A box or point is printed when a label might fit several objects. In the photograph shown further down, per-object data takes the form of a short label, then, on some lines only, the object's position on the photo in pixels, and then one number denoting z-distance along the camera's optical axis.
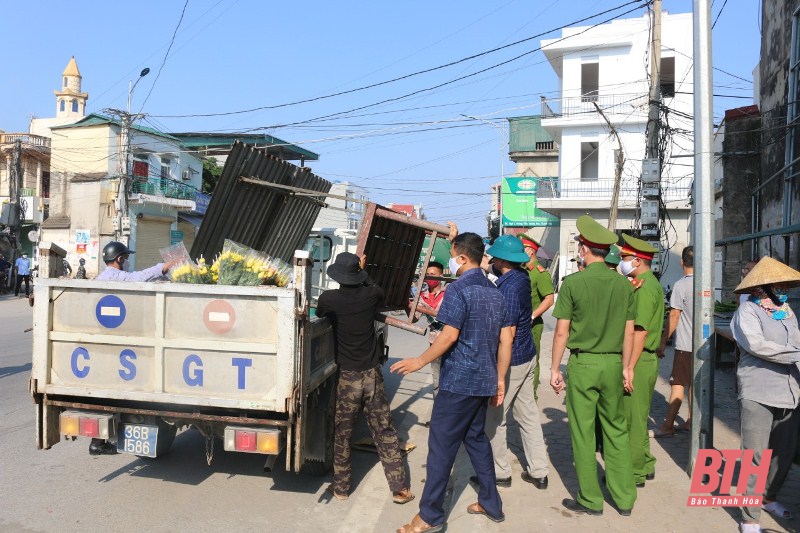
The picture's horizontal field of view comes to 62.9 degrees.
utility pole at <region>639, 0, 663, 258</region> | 12.26
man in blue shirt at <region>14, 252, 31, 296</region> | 24.00
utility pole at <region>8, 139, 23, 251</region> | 31.45
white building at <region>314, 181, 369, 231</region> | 33.88
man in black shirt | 4.89
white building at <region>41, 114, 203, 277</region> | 31.33
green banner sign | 34.88
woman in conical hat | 4.09
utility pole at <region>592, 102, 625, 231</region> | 19.35
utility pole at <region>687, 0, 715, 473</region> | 5.11
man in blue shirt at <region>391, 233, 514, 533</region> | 4.14
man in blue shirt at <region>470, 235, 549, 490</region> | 5.00
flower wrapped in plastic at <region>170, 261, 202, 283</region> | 4.75
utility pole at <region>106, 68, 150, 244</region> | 26.61
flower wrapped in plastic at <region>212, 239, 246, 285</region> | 4.70
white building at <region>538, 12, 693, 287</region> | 29.41
